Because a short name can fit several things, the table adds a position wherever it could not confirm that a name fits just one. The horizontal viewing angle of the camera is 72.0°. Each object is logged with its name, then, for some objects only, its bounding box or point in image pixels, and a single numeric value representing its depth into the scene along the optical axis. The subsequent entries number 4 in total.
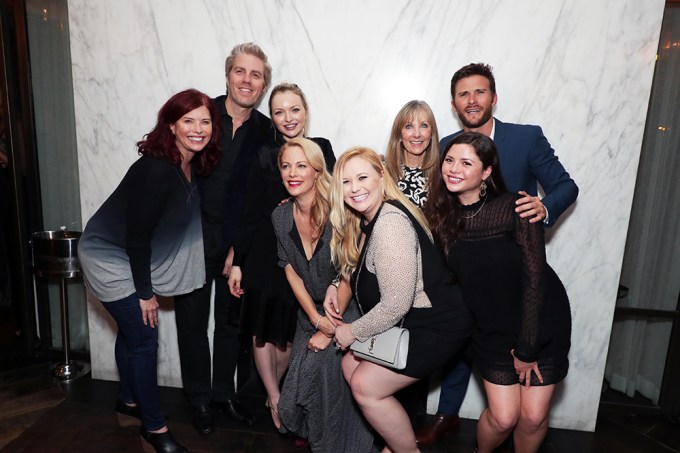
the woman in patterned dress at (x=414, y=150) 2.47
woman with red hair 2.22
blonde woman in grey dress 2.36
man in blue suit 2.48
